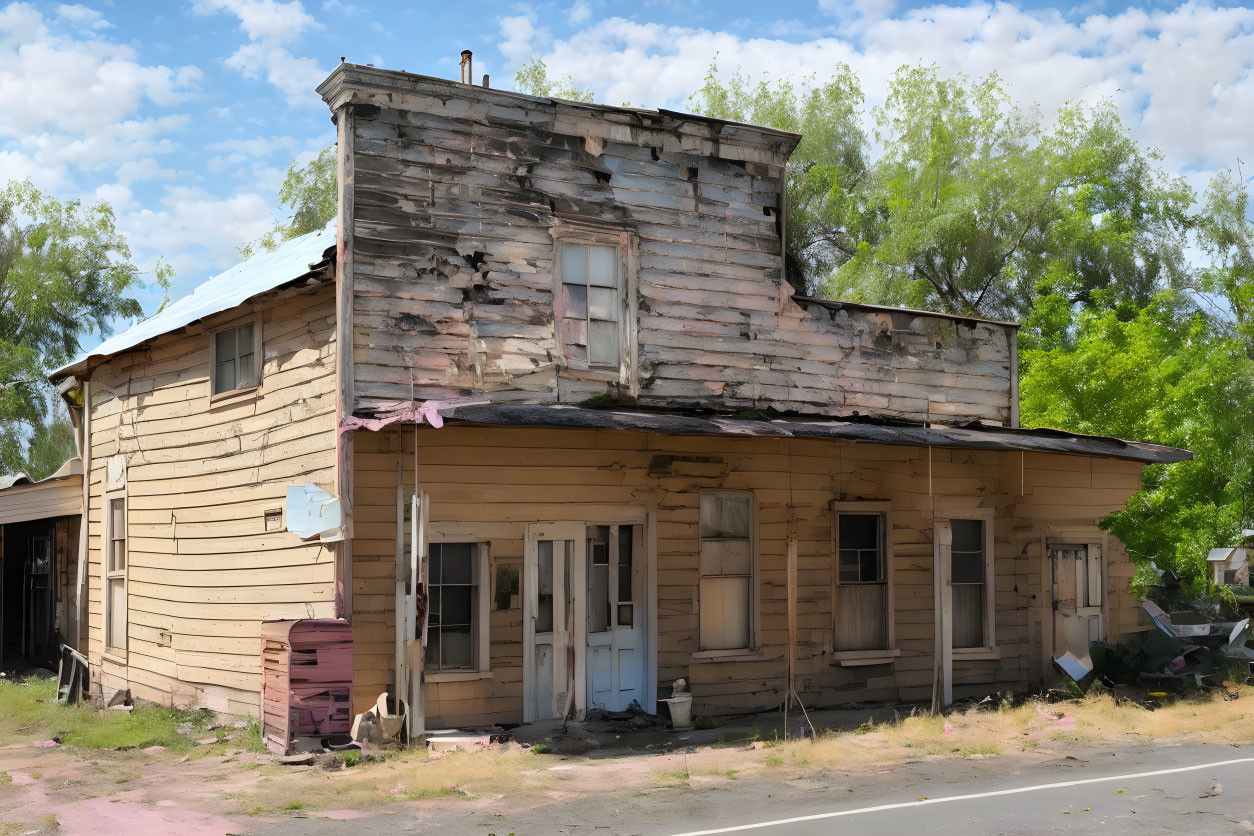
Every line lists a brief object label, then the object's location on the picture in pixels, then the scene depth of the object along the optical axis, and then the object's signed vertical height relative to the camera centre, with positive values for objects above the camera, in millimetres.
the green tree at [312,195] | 34781 +9468
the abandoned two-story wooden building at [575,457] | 12156 +604
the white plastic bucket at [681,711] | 12812 -2230
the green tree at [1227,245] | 35000 +8317
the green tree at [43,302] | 33656 +6170
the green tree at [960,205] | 33500 +9034
